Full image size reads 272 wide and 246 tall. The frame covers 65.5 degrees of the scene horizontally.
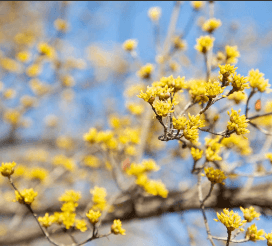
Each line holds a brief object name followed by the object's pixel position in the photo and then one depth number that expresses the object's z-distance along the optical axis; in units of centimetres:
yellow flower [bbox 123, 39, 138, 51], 279
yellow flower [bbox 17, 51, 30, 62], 403
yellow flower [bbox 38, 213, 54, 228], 166
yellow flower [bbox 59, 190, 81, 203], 186
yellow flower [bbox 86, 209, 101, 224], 155
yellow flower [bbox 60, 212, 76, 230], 167
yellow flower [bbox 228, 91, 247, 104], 207
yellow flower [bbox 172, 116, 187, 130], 125
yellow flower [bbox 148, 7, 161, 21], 331
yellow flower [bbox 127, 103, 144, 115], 309
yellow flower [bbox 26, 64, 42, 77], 416
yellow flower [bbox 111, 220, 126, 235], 155
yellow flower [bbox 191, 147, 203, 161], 160
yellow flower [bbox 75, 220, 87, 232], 166
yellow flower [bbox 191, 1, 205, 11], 290
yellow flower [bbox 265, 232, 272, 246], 131
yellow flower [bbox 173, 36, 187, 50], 324
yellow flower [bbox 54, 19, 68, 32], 405
